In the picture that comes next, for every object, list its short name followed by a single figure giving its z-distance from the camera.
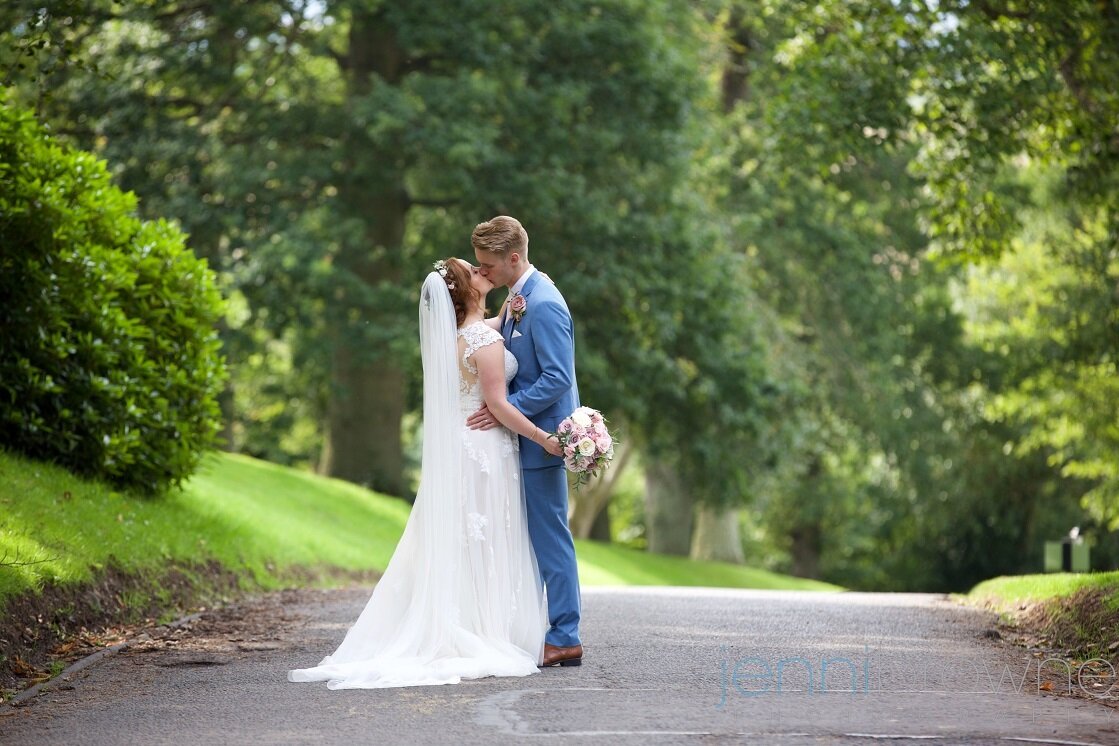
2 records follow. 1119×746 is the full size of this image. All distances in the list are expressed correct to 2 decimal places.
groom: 15.80
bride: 15.84
